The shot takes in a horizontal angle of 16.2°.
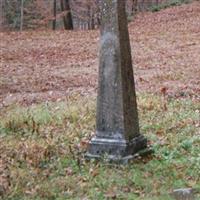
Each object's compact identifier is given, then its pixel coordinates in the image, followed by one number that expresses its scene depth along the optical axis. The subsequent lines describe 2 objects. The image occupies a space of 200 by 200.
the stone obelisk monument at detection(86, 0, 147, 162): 10.26
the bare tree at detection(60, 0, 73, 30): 43.23
